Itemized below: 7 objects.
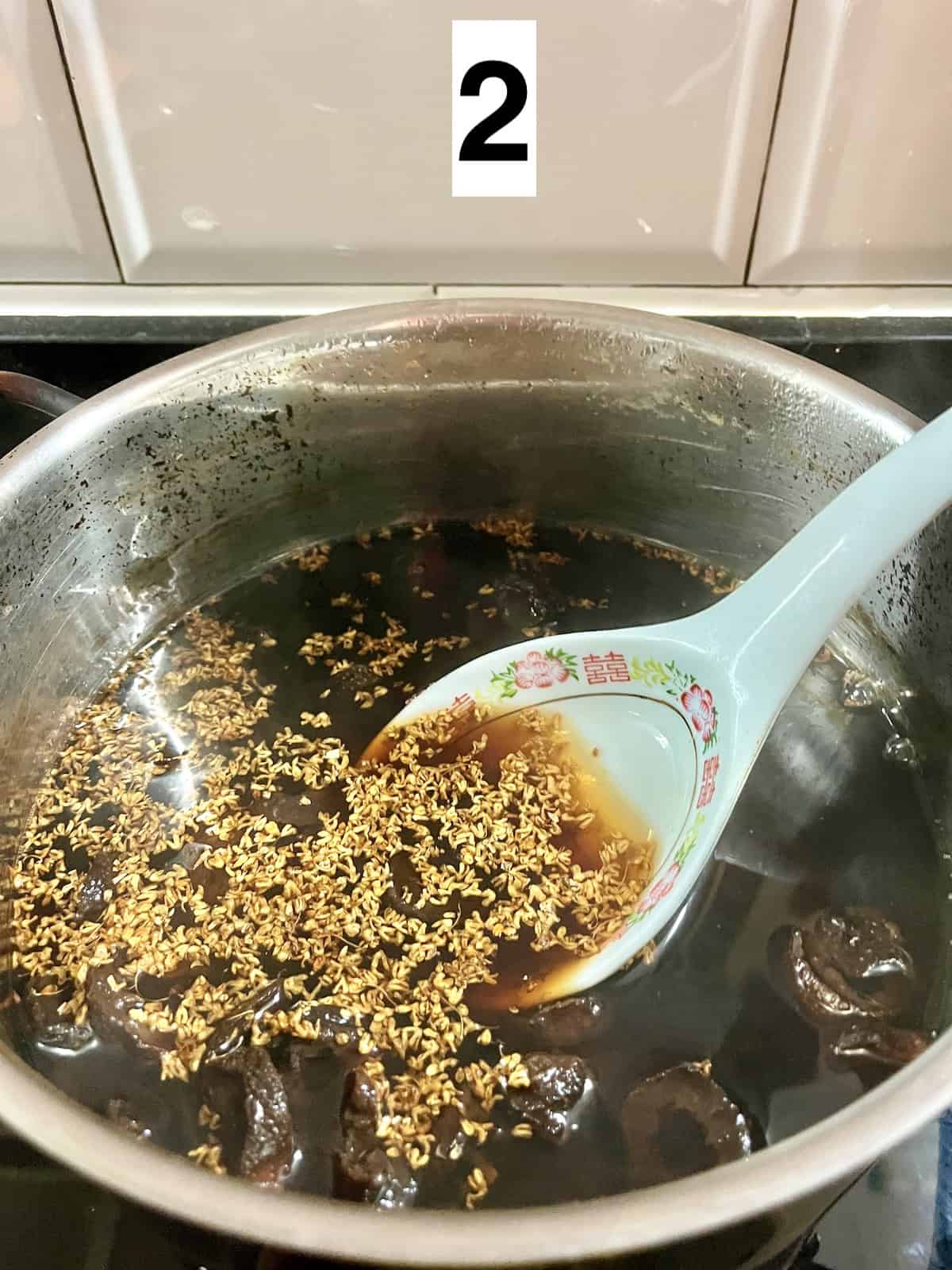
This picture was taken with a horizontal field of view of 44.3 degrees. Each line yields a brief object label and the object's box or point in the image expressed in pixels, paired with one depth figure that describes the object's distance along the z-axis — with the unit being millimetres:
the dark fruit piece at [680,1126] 235
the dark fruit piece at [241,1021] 254
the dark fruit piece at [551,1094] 241
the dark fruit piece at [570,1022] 255
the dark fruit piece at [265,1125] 234
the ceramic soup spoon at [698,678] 271
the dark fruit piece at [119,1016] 255
